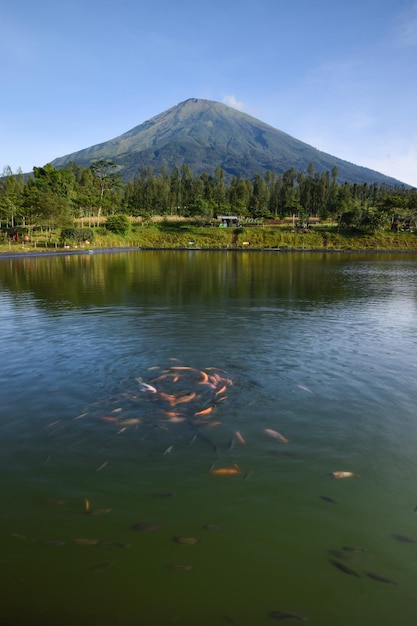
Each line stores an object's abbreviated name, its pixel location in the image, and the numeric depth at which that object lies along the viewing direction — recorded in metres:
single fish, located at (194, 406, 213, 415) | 8.20
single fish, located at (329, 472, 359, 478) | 6.26
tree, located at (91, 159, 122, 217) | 101.13
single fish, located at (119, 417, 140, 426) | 7.75
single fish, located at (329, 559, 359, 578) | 4.46
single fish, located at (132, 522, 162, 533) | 5.05
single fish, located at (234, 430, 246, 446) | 7.16
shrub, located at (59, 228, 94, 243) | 68.50
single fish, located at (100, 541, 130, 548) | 4.78
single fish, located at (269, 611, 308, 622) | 3.92
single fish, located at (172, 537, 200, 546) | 4.85
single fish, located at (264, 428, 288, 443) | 7.32
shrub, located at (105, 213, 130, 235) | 82.19
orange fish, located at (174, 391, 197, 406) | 8.73
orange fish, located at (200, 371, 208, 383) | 9.98
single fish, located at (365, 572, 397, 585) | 4.33
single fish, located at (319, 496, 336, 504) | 5.66
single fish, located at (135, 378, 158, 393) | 9.28
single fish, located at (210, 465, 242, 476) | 6.28
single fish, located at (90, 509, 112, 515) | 5.34
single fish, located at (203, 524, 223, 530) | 5.12
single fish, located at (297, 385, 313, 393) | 9.50
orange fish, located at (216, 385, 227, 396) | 9.35
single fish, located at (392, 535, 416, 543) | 4.92
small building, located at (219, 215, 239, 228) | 99.44
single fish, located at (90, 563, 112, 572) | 4.45
